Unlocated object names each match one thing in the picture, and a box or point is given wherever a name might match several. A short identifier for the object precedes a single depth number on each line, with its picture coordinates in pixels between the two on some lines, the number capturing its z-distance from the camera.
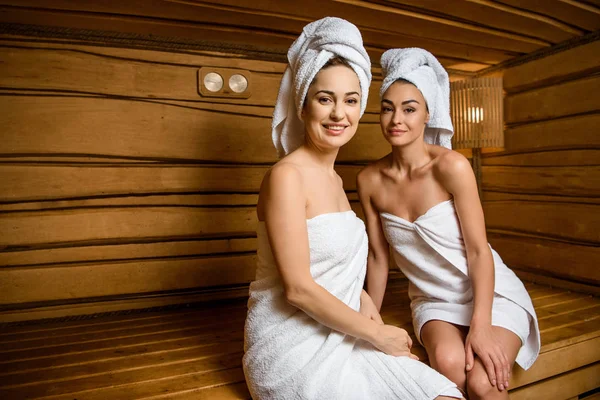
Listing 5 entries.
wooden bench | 1.66
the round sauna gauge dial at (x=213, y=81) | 2.61
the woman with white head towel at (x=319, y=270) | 1.39
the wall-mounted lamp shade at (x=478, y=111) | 3.05
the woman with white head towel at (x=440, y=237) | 1.75
